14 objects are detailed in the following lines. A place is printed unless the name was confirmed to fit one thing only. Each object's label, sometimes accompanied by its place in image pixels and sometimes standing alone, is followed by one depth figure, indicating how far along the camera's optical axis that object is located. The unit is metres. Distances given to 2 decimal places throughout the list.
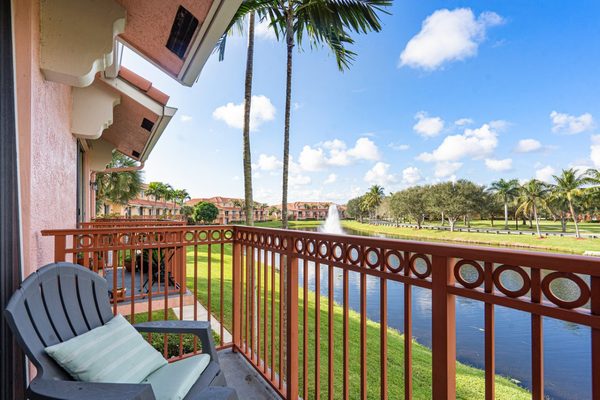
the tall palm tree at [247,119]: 5.46
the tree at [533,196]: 36.44
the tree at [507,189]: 43.12
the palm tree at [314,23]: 4.65
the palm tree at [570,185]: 30.64
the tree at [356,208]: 67.84
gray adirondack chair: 1.12
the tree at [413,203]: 37.84
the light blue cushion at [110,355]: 1.37
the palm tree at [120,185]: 20.27
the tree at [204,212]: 35.81
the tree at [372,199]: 63.97
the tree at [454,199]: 33.44
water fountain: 48.78
